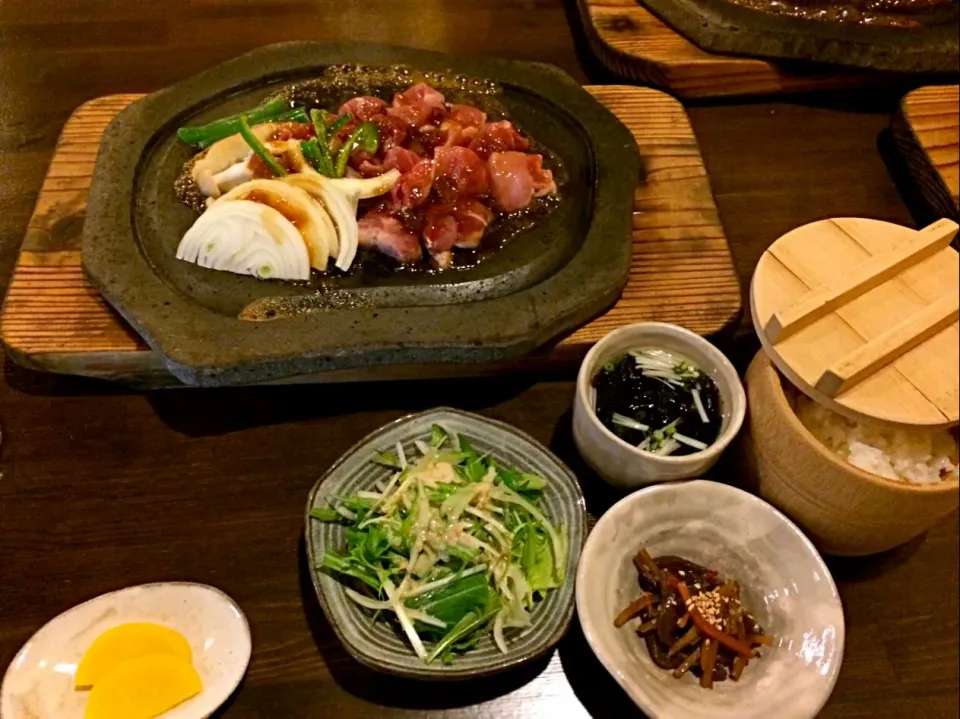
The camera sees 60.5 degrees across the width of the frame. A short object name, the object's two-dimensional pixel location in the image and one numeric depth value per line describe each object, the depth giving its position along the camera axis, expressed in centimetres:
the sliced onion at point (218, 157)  53
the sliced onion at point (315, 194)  50
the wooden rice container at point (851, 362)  26
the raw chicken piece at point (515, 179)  53
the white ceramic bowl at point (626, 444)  40
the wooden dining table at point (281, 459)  39
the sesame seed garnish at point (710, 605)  37
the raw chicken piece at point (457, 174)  53
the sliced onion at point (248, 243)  49
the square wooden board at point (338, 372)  47
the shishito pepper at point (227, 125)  55
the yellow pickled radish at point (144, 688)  36
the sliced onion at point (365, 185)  51
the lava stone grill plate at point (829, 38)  62
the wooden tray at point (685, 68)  64
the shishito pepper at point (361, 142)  53
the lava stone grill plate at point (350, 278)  46
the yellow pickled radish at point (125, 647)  37
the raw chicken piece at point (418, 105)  56
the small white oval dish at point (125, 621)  36
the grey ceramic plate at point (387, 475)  37
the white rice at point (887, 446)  34
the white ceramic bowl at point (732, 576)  35
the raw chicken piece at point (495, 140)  55
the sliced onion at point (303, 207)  49
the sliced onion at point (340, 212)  50
